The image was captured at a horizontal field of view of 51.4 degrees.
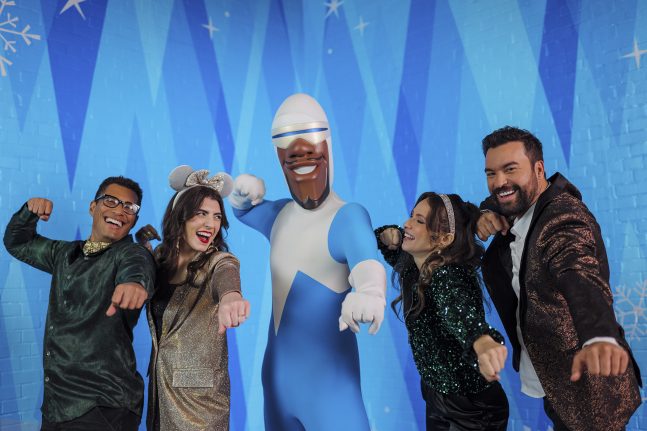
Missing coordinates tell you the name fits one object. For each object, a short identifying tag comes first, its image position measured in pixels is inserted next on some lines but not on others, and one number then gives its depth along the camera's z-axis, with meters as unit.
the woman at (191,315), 2.20
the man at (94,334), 2.27
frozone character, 2.29
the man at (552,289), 1.74
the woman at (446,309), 2.29
